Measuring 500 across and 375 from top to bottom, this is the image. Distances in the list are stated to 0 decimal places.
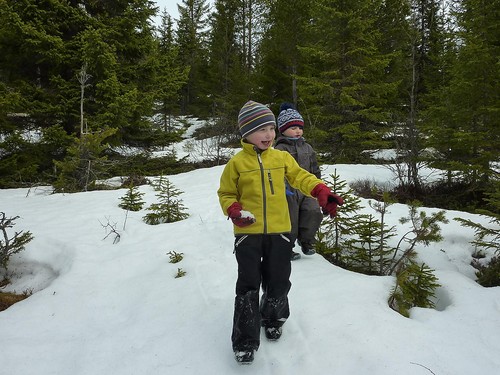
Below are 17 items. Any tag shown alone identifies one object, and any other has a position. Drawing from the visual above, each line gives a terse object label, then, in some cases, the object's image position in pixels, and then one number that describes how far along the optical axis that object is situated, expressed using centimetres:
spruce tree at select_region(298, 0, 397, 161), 1254
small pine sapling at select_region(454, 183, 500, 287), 330
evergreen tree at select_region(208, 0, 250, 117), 2483
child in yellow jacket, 233
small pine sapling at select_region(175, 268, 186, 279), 365
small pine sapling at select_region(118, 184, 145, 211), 604
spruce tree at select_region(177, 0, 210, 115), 3066
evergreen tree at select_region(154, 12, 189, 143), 1220
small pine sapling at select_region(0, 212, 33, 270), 374
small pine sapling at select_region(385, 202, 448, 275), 294
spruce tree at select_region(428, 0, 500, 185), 746
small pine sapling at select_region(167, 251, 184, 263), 398
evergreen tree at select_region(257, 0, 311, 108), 1720
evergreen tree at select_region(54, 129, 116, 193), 780
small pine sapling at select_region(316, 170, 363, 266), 400
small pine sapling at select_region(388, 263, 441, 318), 284
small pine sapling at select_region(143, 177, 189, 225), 550
